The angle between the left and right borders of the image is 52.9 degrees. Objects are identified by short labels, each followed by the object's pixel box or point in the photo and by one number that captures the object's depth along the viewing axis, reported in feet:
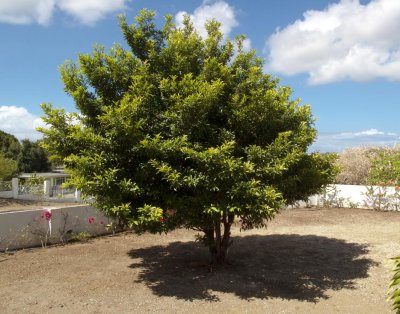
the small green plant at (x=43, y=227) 38.83
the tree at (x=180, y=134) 23.08
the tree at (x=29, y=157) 173.27
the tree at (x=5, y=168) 108.72
